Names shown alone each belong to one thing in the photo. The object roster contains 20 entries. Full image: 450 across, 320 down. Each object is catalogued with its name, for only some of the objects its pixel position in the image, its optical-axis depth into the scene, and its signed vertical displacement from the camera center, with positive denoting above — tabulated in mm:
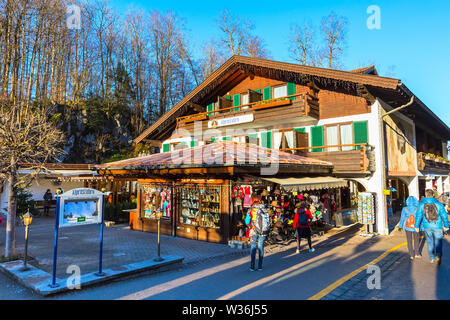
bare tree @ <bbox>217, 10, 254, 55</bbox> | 32938 +15769
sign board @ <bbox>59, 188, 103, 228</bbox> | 6520 -492
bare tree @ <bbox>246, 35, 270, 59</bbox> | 33844 +15493
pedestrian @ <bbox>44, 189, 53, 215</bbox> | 20594 -1055
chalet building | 14070 +3568
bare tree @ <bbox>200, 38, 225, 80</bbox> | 37350 +15354
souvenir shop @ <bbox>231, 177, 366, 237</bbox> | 11023 -601
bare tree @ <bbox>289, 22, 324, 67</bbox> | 31522 +13662
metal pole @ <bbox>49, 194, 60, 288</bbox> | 5932 -1555
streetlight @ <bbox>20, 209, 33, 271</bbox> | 6988 -839
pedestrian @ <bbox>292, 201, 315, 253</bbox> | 9717 -1232
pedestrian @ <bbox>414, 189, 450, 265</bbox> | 7914 -1019
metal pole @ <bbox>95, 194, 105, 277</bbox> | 6550 -1928
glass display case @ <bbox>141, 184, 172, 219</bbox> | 13219 -669
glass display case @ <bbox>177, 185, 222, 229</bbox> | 11445 -807
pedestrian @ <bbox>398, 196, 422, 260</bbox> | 8469 -1069
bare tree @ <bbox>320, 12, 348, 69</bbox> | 30438 +14089
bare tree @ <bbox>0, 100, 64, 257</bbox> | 8203 +864
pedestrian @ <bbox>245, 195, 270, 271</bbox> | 7508 -1035
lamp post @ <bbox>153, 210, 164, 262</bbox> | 7758 -1900
